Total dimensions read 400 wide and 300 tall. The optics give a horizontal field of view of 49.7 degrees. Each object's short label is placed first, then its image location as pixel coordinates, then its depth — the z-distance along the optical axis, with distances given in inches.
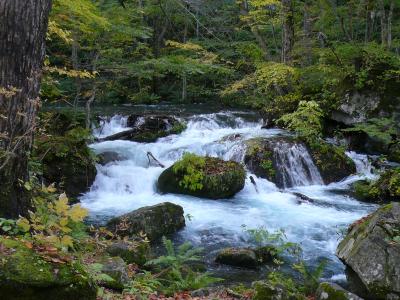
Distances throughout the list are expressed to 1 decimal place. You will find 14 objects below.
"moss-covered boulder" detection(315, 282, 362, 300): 208.1
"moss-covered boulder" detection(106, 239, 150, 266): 256.8
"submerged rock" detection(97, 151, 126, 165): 515.8
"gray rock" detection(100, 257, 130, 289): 175.3
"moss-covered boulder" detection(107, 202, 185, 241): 335.6
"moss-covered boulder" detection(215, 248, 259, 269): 296.0
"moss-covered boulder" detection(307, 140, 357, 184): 529.0
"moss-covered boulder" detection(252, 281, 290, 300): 196.4
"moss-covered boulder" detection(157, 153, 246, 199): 455.2
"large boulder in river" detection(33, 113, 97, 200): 423.2
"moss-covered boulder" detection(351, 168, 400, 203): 446.3
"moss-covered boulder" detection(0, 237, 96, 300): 108.4
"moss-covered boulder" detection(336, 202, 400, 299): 220.5
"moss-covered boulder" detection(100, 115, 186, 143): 617.9
